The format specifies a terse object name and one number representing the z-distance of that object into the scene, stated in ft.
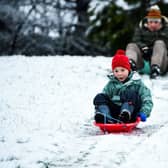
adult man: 57.47
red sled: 33.69
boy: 34.94
